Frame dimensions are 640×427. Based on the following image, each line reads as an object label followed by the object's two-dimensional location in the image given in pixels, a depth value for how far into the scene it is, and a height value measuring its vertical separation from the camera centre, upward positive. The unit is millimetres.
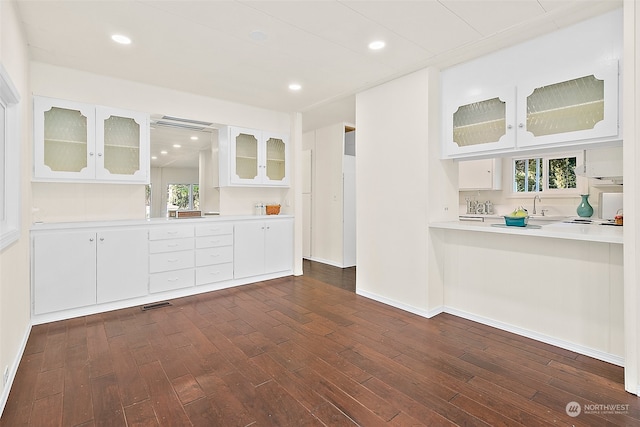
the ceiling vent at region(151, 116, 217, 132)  4031 +1184
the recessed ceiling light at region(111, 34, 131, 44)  2600 +1438
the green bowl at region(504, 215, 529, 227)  2809 -77
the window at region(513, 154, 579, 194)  5184 +638
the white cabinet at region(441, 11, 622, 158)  2270 +976
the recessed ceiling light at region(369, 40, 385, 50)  2705 +1446
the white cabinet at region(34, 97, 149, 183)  3139 +740
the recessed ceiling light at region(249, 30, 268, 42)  2545 +1439
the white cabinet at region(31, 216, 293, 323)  3062 -556
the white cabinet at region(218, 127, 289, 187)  4430 +797
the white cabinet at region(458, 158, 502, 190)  5719 +685
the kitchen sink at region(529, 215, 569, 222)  4797 -87
